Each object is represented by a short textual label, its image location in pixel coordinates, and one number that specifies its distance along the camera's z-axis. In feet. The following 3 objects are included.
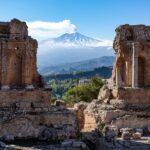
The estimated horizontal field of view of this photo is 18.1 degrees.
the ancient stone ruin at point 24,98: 96.43
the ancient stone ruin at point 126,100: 99.66
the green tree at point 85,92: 165.07
